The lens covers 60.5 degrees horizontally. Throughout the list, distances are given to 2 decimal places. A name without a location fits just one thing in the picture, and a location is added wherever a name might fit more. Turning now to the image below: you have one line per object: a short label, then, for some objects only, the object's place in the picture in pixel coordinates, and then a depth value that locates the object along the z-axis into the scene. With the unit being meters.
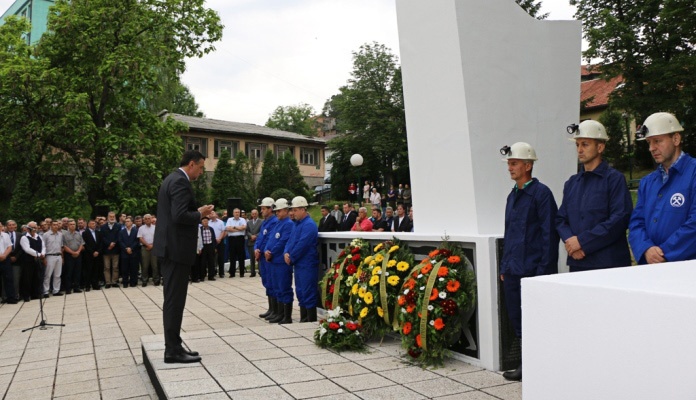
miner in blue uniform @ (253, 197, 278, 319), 9.03
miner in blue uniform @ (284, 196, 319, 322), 7.98
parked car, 45.56
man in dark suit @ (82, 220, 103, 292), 14.46
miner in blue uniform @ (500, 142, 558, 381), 4.50
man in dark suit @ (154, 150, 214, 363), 5.21
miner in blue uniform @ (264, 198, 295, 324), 8.47
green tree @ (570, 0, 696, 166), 21.23
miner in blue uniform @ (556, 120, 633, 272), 4.03
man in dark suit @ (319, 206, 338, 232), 14.47
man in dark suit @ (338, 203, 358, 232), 14.30
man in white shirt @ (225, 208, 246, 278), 16.28
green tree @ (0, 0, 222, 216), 19.47
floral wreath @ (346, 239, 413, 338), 5.62
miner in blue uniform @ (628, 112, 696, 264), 3.45
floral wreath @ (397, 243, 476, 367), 4.91
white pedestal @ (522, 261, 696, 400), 1.75
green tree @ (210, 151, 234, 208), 36.72
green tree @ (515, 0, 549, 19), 29.78
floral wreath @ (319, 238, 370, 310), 6.51
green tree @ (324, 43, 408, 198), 42.00
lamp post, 23.38
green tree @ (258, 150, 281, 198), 39.38
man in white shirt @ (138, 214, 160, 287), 15.12
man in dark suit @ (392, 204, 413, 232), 12.65
